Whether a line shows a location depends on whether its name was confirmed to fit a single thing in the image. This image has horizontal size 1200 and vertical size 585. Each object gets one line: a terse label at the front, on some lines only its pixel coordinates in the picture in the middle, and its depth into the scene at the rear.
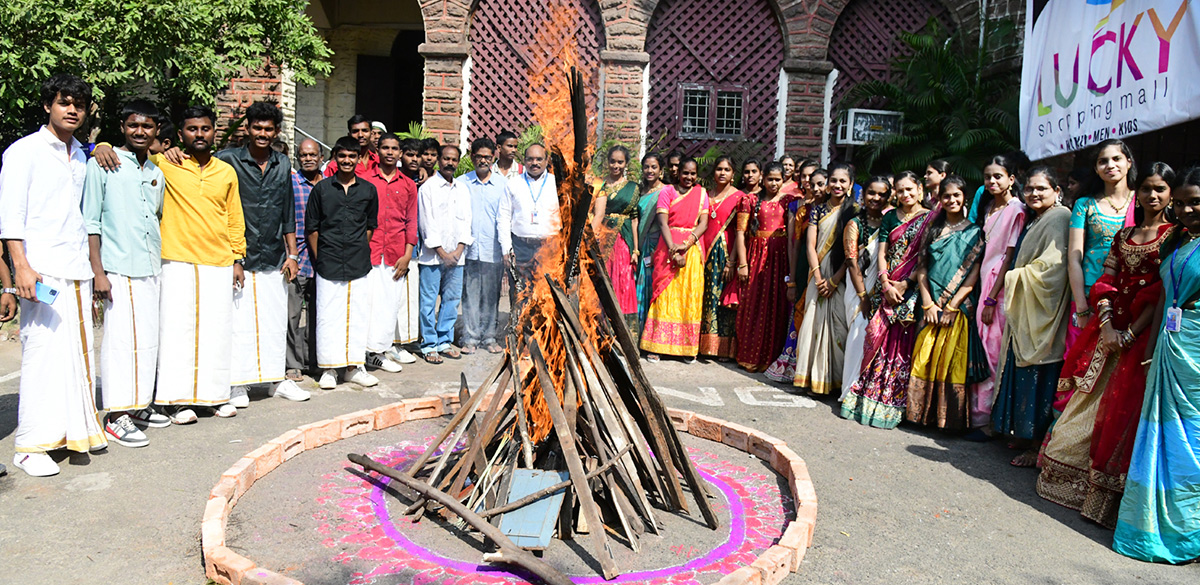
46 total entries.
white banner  6.58
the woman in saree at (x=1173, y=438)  4.00
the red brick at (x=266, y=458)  4.53
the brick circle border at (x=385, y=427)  3.39
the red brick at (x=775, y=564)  3.49
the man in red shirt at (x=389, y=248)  7.18
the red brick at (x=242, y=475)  4.22
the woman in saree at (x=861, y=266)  6.51
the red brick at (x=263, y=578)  3.20
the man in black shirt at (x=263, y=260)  5.97
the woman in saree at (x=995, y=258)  5.71
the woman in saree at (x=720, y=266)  8.02
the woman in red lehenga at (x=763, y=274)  7.78
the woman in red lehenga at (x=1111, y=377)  4.44
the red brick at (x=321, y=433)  5.05
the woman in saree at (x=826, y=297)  6.90
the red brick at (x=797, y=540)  3.72
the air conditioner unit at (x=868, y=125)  12.23
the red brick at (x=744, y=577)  3.35
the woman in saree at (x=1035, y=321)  5.28
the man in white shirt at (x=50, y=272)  4.45
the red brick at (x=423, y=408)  5.76
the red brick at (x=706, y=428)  5.58
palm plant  11.09
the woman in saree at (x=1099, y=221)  4.91
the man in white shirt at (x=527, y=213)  7.68
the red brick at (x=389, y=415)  5.54
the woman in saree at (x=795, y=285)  7.44
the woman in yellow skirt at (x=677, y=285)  8.04
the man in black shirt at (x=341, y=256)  6.62
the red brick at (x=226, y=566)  3.30
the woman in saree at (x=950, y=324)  5.93
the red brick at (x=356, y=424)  5.32
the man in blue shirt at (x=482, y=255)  8.06
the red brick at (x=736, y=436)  5.40
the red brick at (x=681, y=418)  5.75
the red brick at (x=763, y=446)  5.15
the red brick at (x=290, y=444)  4.81
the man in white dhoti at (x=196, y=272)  5.46
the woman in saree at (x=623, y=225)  8.37
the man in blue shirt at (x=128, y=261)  5.04
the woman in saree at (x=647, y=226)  8.25
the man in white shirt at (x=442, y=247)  7.75
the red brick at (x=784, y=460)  4.84
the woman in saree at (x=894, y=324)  6.16
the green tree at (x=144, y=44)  7.79
